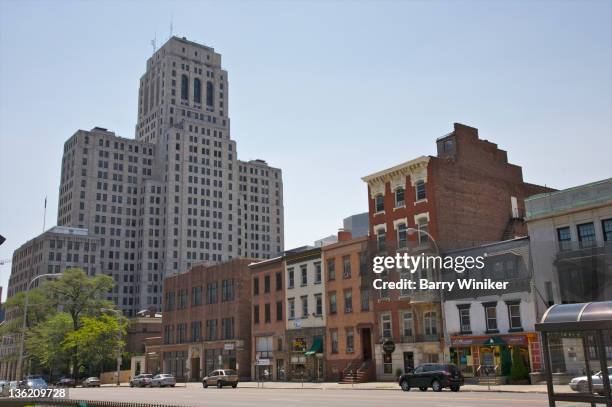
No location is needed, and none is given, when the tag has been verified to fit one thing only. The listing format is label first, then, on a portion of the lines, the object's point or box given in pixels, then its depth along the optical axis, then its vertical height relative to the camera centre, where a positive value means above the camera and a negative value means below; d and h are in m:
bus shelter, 12.58 +0.21
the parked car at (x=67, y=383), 76.50 -2.05
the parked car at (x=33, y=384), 43.66 -1.20
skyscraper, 178.50 +47.33
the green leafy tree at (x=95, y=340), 81.62 +3.16
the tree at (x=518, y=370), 41.12 -1.14
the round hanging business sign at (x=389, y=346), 48.65 +0.74
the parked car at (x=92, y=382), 75.31 -2.00
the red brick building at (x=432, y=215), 50.44 +11.80
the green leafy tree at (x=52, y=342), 86.62 +3.39
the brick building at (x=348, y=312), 55.03 +4.01
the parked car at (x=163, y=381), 62.48 -1.76
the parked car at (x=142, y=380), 63.97 -1.66
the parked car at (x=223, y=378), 55.00 -1.48
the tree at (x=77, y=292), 96.44 +11.05
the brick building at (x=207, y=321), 71.81 +4.91
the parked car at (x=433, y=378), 36.06 -1.33
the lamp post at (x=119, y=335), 71.71 +3.78
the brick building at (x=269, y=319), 65.31 +4.21
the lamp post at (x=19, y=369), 45.37 -0.17
